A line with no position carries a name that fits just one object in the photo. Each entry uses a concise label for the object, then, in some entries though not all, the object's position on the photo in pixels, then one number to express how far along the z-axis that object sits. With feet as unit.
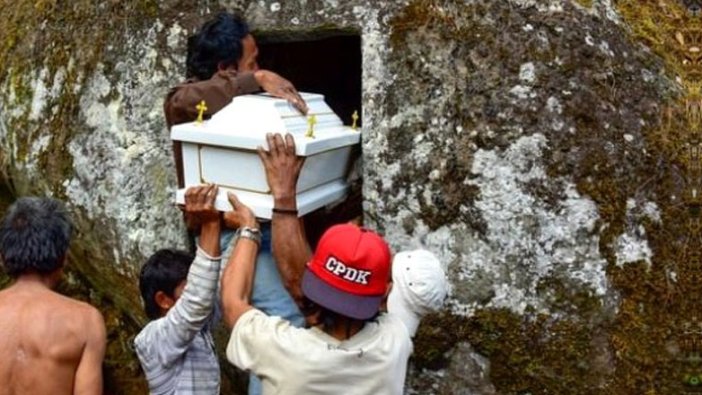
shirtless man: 11.73
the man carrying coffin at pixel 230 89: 12.89
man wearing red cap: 10.01
